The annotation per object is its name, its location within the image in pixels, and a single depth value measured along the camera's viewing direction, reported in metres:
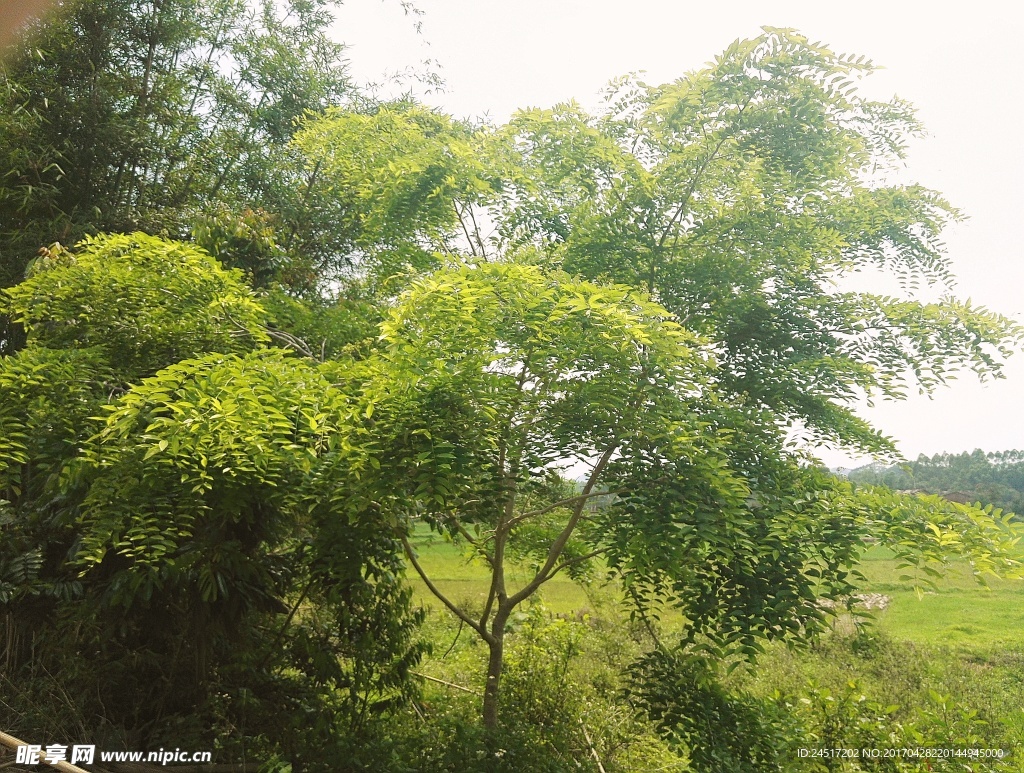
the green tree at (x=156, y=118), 4.99
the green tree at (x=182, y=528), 2.52
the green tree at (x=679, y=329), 2.47
